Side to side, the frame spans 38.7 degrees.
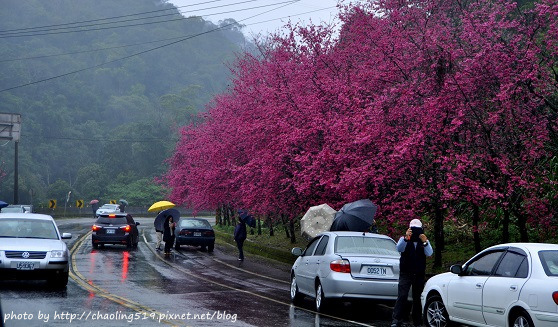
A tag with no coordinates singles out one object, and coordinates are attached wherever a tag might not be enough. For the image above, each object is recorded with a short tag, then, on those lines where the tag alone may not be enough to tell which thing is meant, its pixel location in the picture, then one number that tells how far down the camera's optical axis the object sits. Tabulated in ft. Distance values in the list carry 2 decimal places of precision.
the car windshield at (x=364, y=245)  48.57
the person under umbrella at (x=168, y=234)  102.37
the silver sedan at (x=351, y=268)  46.03
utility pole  188.75
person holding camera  41.65
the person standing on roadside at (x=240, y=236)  95.17
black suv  106.11
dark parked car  109.60
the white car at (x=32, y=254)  53.72
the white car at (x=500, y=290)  32.17
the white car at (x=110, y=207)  203.62
